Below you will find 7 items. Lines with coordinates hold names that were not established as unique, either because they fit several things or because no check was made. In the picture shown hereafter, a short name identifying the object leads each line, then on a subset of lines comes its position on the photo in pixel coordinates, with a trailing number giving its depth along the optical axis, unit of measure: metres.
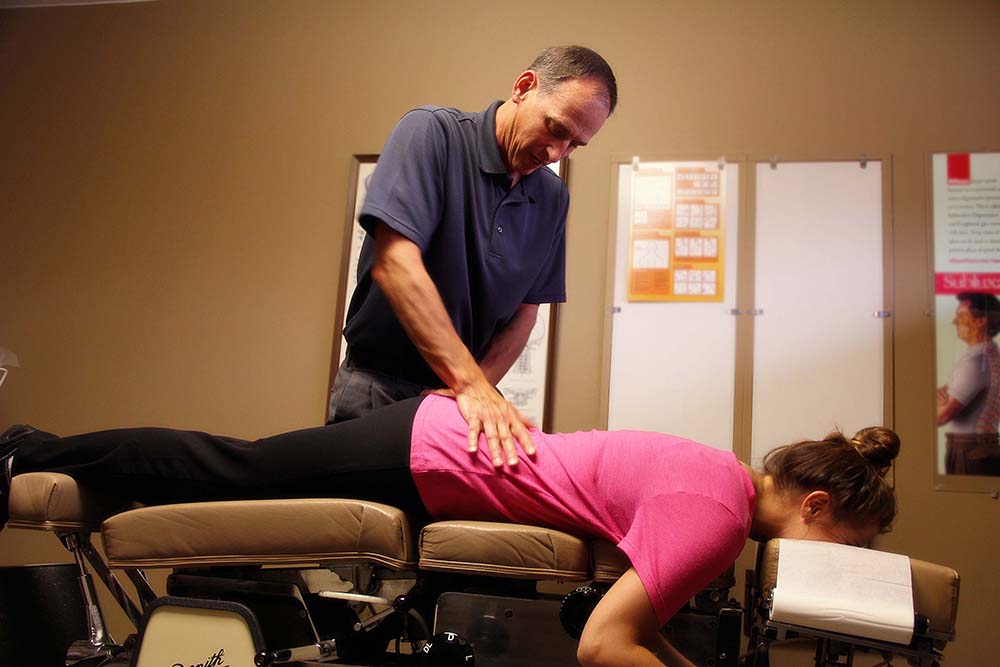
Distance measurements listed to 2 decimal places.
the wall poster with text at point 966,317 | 2.19
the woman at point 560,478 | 1.15
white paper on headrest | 1.15
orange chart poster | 2.37
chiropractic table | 1.23
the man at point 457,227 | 1.47
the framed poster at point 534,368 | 2.36
